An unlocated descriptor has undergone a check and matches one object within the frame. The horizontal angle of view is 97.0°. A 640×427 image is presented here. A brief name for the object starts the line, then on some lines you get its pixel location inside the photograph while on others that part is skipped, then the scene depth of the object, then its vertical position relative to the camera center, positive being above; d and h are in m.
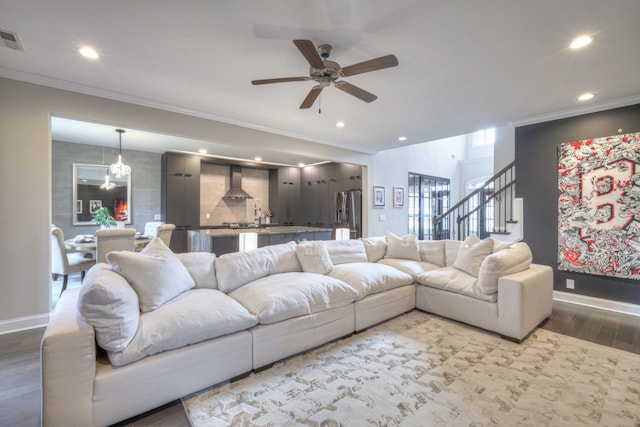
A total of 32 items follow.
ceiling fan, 2.11 +1.19
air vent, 2.30 +1.46
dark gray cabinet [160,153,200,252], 6.44 +0.44
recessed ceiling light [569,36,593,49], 2.31 +1.43
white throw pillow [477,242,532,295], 2.87 -0.56
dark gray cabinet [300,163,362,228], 7.00 +0.68
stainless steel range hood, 7.57 +0.74
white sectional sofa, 1.58 -0.76
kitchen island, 5.04 -0.49
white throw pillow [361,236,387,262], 4.17 -0.52
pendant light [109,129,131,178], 5.22 +0.83
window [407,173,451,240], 8.09 +0.32
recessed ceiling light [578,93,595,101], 3.42 +1.44
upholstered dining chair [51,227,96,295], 3.97 -0.70
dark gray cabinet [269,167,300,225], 8.26 +0.52
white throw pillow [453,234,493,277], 3.38 -0.50
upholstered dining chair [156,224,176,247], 4.78 -0.31
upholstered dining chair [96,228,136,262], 3.90 -0.38
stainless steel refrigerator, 6.73 +0.08
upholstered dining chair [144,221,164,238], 5.52 -0.31
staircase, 4.54 +0.06
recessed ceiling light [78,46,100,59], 2.52 +1.47
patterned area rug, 1.73 -1.24
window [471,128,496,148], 9.83 +2.64
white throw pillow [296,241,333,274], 3.23 -0.52
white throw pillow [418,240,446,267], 4.09 -0.57
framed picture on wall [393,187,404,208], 7.19 +0.42
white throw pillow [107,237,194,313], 2.04 -0.47
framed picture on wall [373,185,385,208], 6.69 +0.42
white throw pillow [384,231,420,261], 4.18 -0.51
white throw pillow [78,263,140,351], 1.61 -0.57
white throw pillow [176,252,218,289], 2.63 -0.52
